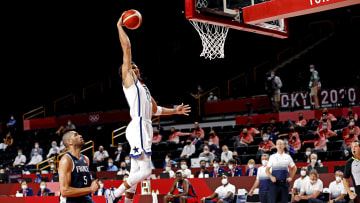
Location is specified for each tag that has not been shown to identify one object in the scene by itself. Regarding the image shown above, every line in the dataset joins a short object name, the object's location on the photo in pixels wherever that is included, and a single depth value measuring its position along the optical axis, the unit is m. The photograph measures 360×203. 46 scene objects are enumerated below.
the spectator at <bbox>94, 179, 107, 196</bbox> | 14.94
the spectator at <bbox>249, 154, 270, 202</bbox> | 11.13
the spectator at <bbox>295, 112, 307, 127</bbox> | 18.95
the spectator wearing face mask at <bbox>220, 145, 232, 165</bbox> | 16.88
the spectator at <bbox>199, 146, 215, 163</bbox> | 17.27
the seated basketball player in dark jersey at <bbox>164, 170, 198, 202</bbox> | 13.28
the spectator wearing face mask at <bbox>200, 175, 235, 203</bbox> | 13.25
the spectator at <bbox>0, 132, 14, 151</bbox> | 25.00
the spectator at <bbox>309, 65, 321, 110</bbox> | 20.11
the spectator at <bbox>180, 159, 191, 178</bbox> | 15.78
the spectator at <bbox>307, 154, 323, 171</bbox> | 14.39
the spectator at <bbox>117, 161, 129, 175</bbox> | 16.95
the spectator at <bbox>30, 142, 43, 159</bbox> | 22.72
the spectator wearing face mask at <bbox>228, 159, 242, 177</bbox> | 15.08
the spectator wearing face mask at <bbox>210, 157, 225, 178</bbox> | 15.29
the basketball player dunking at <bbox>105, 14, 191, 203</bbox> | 6.95
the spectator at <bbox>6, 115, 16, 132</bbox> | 26.83
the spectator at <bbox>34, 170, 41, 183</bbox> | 18.88
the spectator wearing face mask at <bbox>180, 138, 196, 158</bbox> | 18.53
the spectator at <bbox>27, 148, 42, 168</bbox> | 22.42
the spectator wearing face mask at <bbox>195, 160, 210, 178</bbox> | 15.53
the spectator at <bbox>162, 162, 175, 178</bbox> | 16.09
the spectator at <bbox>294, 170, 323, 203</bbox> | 12.50
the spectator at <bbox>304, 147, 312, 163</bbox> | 15.69
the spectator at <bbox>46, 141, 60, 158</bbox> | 22.31
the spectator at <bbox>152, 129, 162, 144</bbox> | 20.72
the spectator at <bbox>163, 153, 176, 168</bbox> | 17.45
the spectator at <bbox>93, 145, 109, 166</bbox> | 20.47
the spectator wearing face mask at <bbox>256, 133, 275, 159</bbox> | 16.62
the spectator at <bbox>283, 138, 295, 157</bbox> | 15.96
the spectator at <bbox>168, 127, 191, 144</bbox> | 20.70
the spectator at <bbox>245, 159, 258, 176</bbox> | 14.88
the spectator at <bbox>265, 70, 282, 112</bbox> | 21.45
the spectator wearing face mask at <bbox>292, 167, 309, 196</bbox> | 12.98
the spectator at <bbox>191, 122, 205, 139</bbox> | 19.58
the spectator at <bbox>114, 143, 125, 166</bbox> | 19.36
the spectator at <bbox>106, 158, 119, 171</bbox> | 18.47
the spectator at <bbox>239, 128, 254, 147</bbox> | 18.58
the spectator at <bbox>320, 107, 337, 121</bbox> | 18.10
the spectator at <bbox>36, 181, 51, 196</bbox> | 16.31
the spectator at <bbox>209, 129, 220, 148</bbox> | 18.98
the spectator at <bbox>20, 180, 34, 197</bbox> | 16.66
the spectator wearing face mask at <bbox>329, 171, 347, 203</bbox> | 12.38
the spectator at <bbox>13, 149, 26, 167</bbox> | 22.52
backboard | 10.27
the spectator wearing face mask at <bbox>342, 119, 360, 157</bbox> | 16.52
